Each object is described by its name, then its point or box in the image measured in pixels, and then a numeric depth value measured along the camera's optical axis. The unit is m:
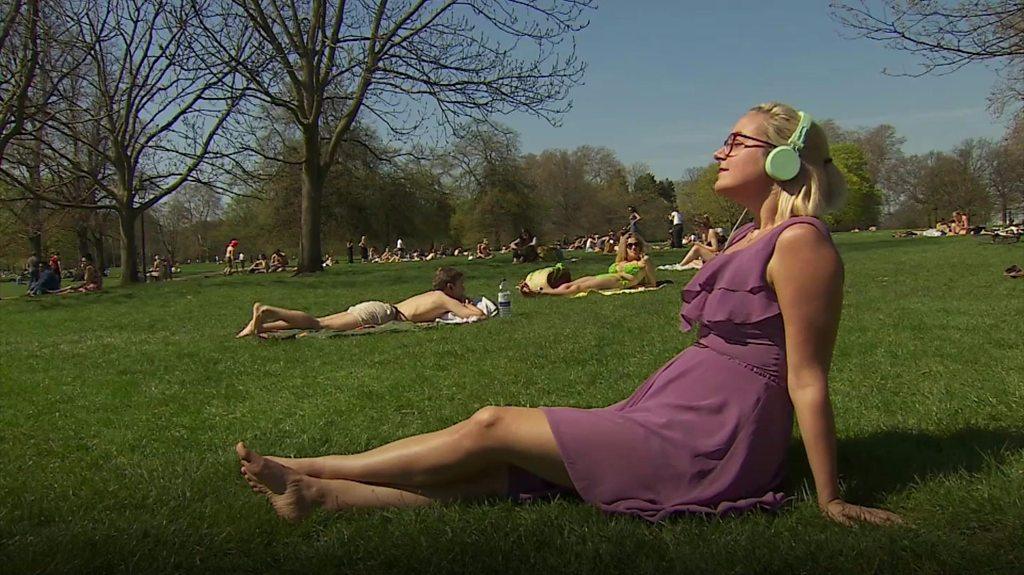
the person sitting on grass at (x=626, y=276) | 14.09
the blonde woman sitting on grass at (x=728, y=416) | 2.70
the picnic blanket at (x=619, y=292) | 13.52
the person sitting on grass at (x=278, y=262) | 38.19
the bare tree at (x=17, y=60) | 17.14
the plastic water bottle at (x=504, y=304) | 10.52
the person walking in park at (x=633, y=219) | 25.46
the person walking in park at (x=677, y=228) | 34.19
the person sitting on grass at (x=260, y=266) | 39.81
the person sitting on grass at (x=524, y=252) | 26.97
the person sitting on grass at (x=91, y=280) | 25.03
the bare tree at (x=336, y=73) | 22.83
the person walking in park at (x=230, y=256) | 39.63
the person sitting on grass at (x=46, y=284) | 24.80
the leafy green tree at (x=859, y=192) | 76.50
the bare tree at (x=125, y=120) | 20.05
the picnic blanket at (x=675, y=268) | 19.12
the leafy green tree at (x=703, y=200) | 77.06
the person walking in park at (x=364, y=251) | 48.56
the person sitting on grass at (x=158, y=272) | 35.43
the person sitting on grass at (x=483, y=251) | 39.66
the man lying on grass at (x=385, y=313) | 9.21
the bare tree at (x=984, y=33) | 14.07
